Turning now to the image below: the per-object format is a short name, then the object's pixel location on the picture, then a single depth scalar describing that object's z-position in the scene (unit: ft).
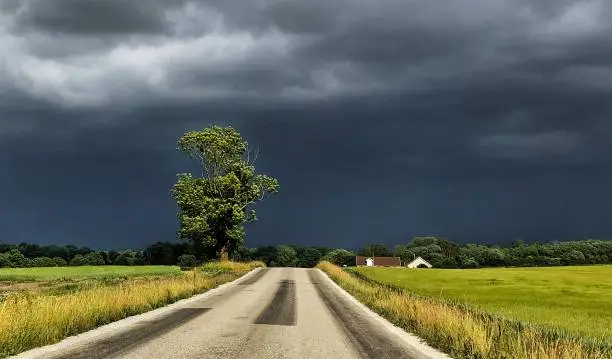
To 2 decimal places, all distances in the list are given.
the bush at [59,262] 321.52
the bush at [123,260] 370.57
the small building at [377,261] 513.82
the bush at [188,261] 268.00
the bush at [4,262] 345.82
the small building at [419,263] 571.03
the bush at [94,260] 353.14
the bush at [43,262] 317.42
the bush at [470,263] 481.22
